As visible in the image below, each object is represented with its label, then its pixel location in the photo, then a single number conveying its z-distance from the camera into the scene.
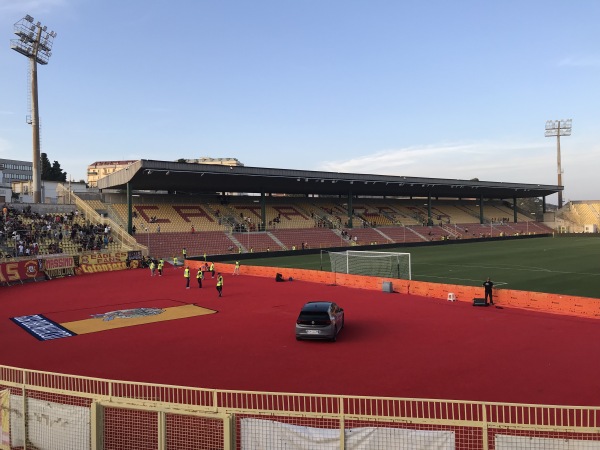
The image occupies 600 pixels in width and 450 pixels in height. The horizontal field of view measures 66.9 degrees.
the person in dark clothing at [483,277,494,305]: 22.78
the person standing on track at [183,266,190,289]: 29.42
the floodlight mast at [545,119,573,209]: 104.75
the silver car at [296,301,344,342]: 16.03
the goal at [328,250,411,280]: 35.19
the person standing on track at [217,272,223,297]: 26.11
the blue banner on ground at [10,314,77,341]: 17.73
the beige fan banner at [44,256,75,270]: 36.38
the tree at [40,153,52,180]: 99.94
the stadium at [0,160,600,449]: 7.44
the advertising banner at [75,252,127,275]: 39.72
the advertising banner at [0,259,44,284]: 32.94
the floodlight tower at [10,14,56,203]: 49.66
